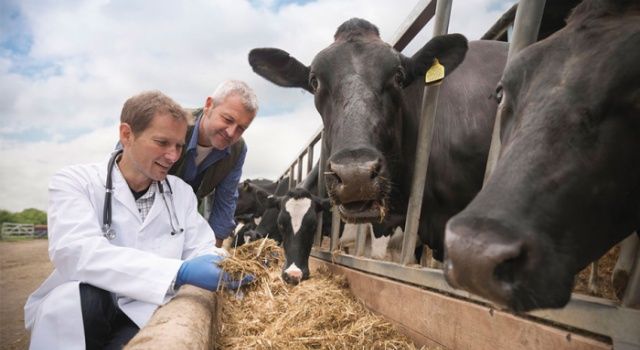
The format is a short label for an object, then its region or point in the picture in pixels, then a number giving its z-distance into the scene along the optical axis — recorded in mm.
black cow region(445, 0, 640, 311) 1007
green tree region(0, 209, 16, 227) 47328
